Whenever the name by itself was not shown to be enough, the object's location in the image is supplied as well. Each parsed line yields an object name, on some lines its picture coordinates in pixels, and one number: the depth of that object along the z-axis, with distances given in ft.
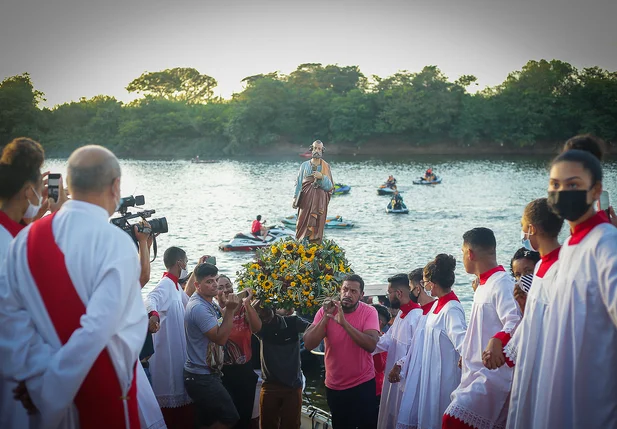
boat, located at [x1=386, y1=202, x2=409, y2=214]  137.80
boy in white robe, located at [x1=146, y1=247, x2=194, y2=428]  23.18
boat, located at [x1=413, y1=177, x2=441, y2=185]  182.09
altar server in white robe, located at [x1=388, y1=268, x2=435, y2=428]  20.47
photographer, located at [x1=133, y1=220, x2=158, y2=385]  19.06
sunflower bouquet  22.38
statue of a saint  39.24
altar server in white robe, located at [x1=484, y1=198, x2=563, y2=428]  13.52
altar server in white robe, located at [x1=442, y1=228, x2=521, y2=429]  16.66
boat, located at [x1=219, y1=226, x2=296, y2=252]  96.63
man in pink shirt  22.04
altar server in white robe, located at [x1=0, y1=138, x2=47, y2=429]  14.73
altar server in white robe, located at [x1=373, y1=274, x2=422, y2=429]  22.48
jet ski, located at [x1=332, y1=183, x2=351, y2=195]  166.38
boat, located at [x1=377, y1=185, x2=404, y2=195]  158.20
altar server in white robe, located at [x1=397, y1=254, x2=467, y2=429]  19.84
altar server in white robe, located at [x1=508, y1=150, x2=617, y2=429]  12.39
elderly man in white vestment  11.78
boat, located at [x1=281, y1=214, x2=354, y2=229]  120.57
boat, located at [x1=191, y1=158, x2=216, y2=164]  313.12
